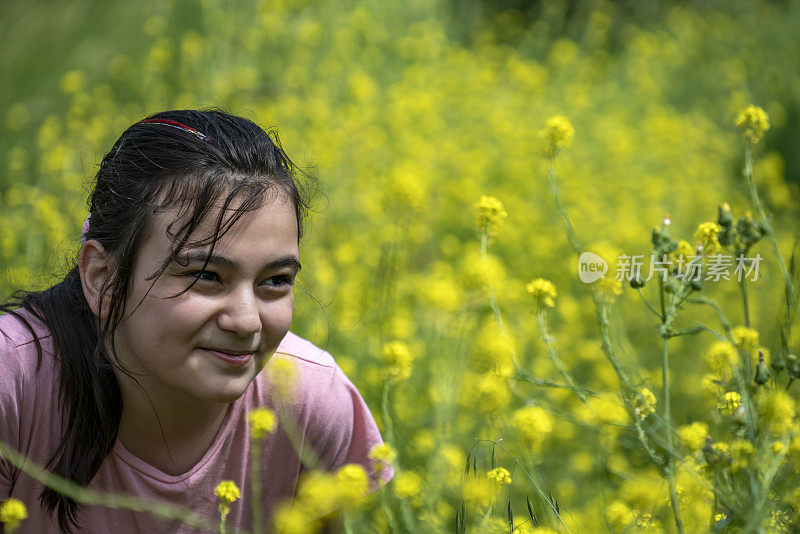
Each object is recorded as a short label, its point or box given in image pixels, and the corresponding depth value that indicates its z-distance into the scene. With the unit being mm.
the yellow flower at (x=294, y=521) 1863
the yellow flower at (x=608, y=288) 2090
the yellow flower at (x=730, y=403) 1966
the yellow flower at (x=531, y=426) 1969
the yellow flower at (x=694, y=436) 1923
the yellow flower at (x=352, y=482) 1877
